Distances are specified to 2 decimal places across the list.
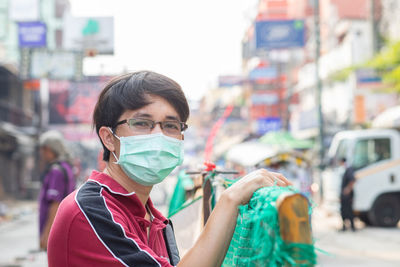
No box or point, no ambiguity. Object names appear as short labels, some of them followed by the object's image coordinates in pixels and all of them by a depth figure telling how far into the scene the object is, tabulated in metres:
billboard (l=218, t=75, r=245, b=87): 52.27
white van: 14.88
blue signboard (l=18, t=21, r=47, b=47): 25.34
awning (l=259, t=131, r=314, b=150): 18.00
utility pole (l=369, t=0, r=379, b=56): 24.25
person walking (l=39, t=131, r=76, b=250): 5.24
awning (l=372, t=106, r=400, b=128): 15.43
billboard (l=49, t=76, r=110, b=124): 35.84
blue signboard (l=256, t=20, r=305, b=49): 22.20
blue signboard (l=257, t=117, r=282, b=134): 40.91
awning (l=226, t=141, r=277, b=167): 11.90
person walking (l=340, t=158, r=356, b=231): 14.09
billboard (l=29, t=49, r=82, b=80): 26.42
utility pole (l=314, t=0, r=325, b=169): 21.59
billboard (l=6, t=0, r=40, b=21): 27.30
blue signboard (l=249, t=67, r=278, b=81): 41.83
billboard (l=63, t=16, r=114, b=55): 29.41
